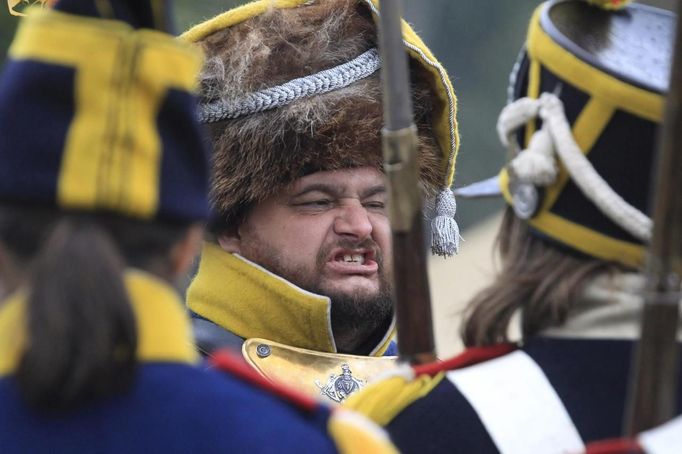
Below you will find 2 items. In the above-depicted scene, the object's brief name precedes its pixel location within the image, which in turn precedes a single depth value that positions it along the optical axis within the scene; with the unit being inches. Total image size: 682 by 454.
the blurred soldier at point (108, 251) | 263.9
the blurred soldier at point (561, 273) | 286.6
